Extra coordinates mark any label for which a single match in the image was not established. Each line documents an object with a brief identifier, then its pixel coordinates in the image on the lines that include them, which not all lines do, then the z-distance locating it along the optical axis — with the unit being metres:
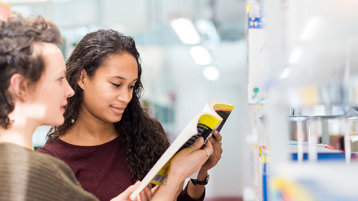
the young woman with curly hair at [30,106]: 0.89
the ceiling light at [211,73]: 7.68
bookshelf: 0.64
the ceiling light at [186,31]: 3.81
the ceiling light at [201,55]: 5.51
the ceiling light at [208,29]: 6.92
